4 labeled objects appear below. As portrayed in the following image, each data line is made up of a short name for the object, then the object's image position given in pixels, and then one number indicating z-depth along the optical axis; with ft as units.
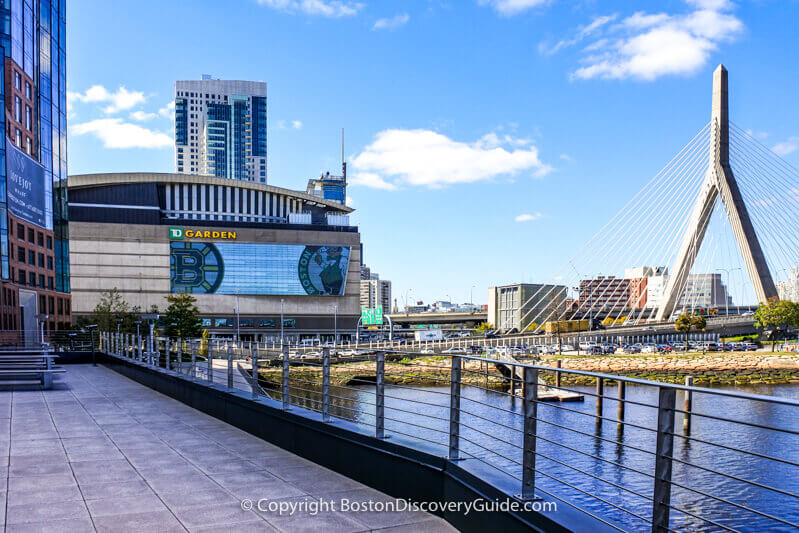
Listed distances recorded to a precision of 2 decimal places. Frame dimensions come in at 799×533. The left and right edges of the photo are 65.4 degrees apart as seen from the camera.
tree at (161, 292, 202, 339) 169.58
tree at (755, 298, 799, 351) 223.71
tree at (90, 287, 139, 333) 156.66
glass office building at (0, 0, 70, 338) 127.24
